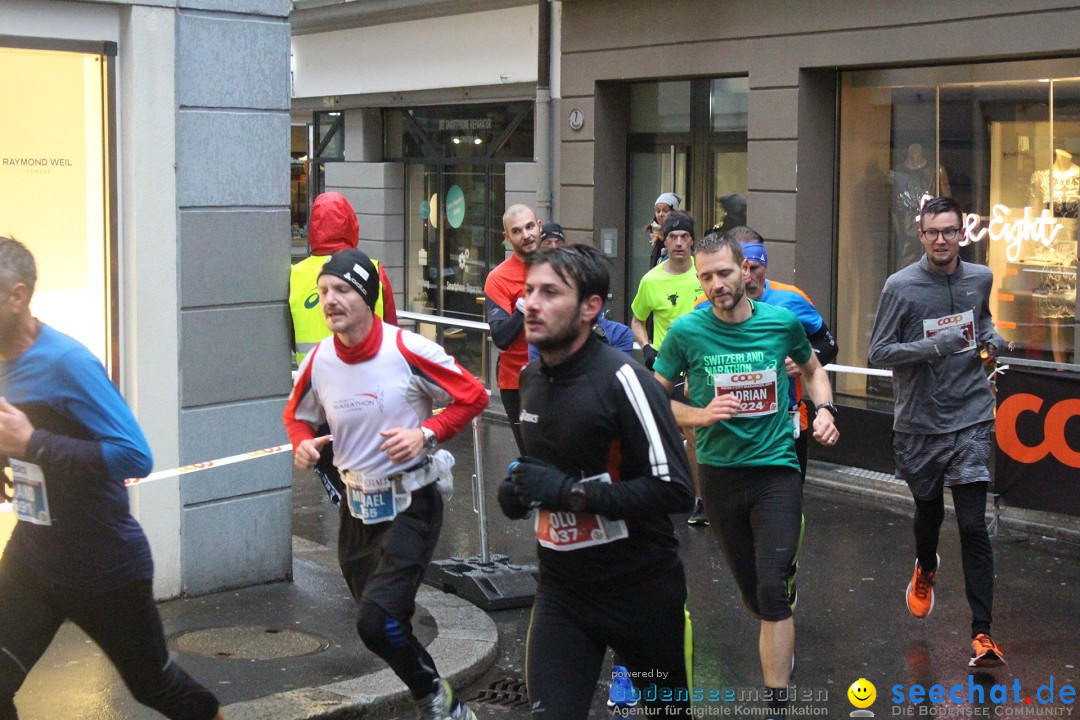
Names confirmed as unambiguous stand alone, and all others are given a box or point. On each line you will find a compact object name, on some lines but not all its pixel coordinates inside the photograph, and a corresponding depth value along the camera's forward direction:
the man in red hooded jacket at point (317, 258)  7.66
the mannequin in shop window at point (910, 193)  12.28
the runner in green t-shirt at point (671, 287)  9.27
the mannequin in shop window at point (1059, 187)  11.06
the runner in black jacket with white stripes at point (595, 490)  4.29
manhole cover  6.62
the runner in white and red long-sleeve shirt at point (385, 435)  5.23
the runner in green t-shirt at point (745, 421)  5.69
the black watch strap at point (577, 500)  4.22
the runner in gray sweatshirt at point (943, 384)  6.69
